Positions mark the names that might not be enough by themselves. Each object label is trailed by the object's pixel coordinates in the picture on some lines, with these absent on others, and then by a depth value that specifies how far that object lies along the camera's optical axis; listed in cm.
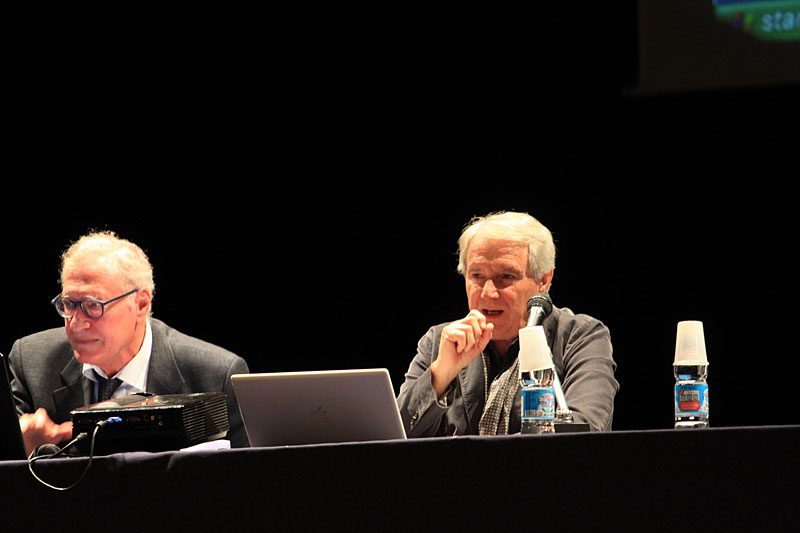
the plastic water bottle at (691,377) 759
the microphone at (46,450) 757
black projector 755
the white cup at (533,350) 759
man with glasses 852
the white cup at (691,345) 763
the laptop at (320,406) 737
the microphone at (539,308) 782
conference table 715
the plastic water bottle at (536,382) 759
